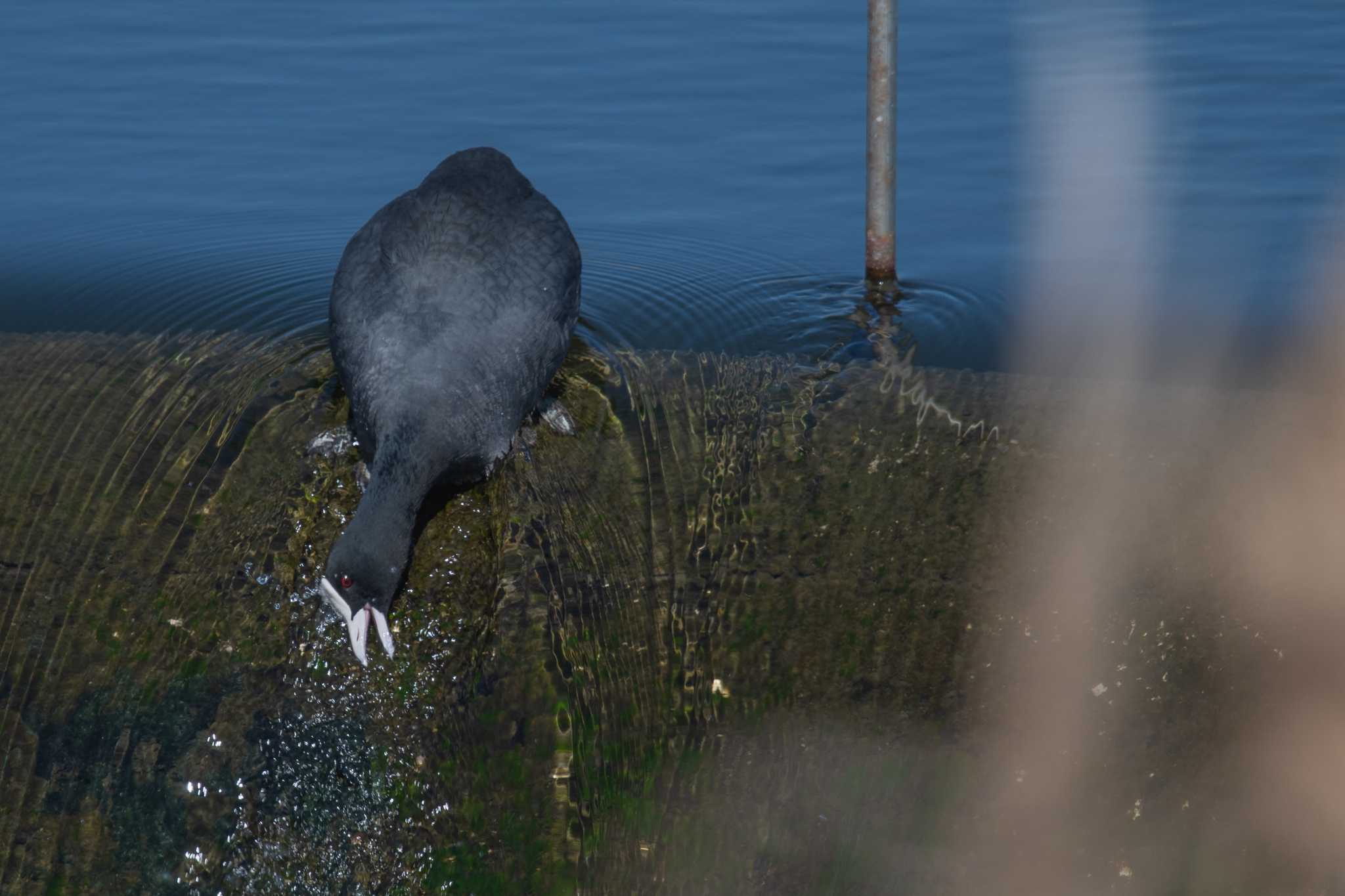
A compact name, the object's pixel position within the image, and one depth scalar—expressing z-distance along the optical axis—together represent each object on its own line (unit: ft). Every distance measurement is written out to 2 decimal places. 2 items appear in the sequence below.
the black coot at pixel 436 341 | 30.12
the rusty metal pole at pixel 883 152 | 43.24
